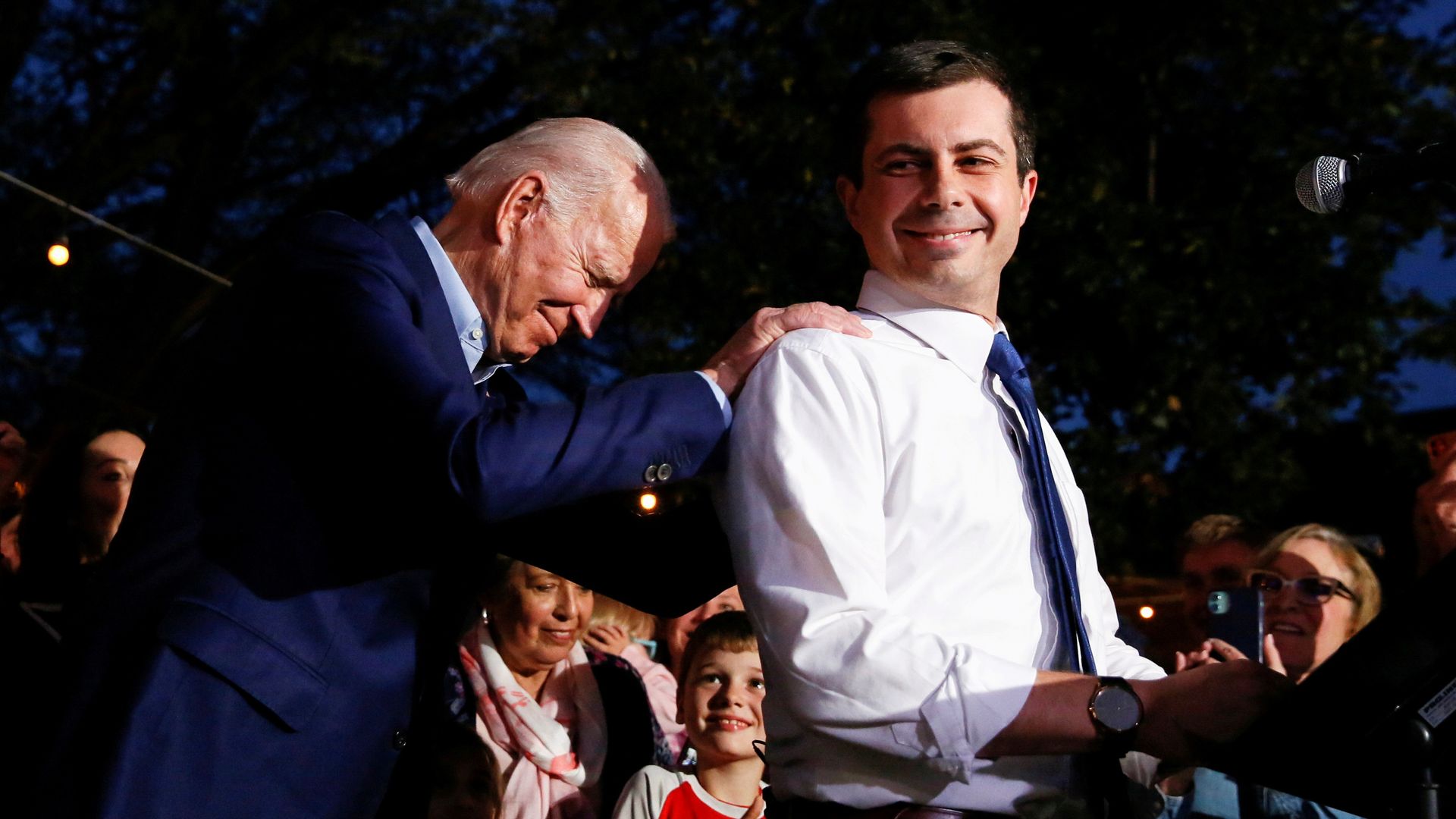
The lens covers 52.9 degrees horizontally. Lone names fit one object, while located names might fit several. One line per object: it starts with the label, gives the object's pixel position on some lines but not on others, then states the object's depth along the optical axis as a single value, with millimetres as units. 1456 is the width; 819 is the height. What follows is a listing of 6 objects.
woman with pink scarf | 4203
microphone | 2012
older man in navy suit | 2090
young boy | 4035
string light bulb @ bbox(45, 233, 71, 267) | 7461
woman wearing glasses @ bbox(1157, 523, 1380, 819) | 4348
